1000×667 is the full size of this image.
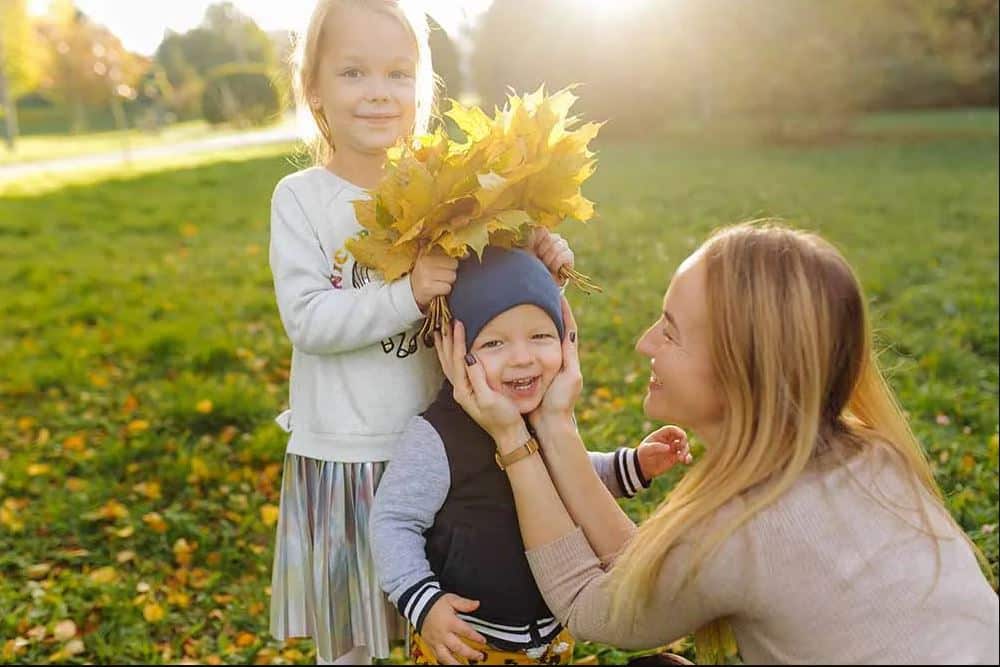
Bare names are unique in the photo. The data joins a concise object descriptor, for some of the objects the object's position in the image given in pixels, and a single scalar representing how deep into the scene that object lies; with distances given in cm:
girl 202
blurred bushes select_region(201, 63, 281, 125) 2648
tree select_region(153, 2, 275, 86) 4182
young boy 186
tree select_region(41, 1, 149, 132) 2936
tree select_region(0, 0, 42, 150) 2355
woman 150
